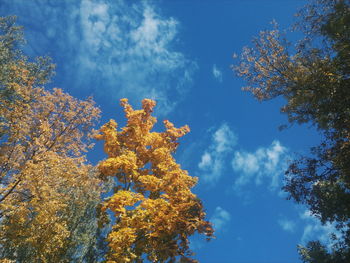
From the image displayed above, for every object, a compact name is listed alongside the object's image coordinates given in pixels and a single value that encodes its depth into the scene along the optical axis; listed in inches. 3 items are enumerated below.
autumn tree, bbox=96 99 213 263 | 466.6
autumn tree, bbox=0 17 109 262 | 492.4
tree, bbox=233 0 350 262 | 389.7
